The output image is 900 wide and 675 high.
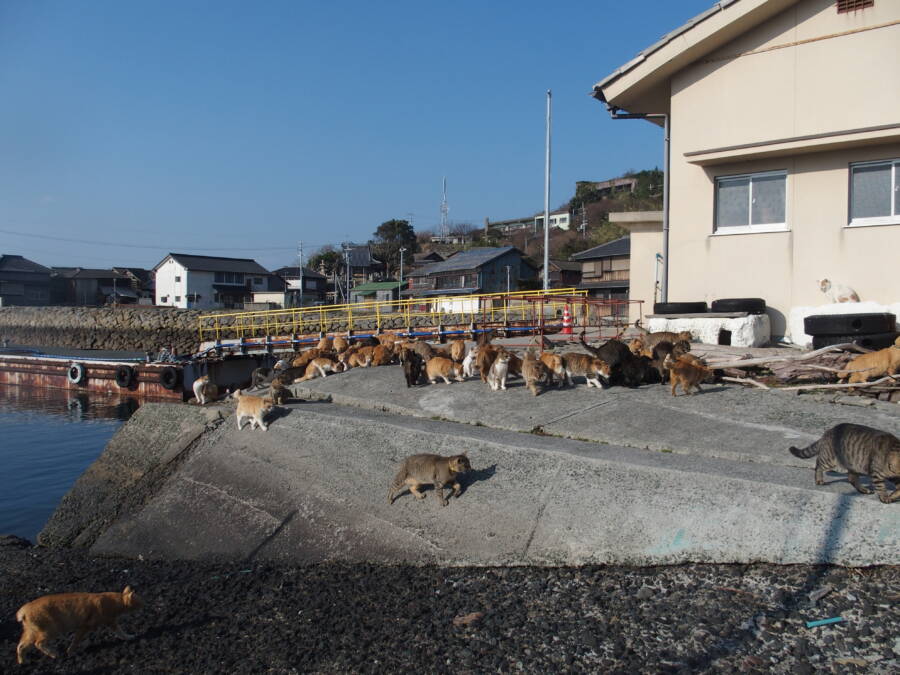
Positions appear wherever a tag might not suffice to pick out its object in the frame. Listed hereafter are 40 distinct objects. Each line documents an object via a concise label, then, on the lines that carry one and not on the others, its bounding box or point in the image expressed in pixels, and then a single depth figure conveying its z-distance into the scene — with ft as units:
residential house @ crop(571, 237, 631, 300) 131.54
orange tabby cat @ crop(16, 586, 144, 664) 16.38
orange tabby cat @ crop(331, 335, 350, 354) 52.16
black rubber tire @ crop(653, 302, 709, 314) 40.16
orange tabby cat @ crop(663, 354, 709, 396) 27.04
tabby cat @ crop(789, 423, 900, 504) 15.65
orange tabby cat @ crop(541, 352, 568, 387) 29.73
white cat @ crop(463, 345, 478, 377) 32.81
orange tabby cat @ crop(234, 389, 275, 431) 27.96
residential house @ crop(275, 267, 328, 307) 229.25
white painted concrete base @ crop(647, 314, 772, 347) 37.65
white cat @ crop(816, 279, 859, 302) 36.32
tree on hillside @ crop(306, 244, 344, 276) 253.24
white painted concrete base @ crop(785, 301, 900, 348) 35.50
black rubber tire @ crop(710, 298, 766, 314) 38.68
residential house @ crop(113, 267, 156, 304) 252.21
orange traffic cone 52.04
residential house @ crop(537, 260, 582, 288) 175.50
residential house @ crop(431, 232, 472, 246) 330.54
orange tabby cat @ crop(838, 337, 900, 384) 25.58
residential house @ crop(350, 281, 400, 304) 201.36
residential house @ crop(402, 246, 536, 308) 159.84
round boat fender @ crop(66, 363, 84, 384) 95.04
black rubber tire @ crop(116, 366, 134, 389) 88.12
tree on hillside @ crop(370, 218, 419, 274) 260.01
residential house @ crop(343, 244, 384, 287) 244.61
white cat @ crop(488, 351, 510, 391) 29.66
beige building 35.81
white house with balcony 213.87
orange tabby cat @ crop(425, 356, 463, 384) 32.76
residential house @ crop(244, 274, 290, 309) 199.18
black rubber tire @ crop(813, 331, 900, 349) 32.68
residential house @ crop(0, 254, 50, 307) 245.86
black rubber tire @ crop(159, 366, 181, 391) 82.02
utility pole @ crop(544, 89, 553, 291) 84.67
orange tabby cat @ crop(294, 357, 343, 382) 40.45
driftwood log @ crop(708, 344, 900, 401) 28.19
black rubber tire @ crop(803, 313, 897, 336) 32.99
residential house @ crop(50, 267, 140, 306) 246.27
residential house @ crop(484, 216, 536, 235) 344.71
